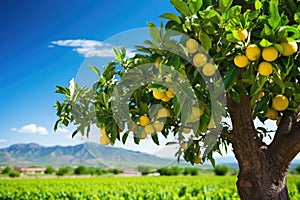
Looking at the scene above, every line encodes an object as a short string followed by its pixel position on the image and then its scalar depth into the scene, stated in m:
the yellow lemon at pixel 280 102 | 1.57
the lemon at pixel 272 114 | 1.78
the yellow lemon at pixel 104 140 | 1.75
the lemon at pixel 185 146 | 1.97
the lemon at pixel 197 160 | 2.10
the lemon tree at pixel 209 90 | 1.22
